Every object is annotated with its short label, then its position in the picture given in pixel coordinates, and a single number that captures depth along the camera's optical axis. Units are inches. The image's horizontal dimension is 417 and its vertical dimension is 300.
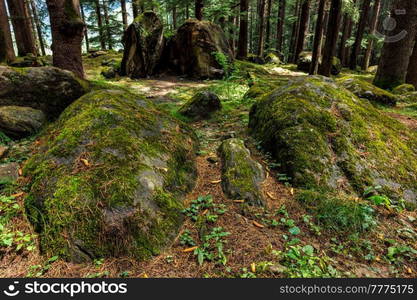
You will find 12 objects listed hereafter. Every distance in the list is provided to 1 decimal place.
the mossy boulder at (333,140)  122.5
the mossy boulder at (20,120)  148.7
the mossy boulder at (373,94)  275.3
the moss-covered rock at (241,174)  113.0
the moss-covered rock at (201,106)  220.8
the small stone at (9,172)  106.8
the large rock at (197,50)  418.3
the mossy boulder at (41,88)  162.6
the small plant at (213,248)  81.8
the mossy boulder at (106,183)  82.4
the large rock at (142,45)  396.2
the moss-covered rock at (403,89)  317.1
